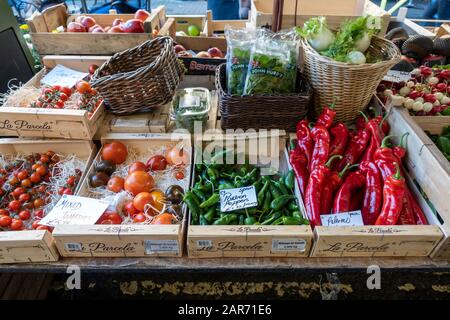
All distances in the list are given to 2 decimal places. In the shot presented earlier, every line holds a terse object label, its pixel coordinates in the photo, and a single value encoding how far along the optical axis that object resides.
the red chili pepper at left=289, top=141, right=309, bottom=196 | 1.52
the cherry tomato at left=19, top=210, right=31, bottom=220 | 1.46
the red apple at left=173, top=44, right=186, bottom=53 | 2.42
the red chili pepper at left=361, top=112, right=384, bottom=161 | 1.56
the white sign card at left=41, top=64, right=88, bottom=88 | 1.96
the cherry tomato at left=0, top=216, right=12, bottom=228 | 1.40
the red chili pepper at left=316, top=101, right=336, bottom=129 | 1.61
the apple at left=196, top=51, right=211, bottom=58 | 2.30
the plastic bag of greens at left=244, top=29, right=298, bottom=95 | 1.59
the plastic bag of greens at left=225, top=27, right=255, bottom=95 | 1.65
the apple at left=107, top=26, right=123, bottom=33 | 2.13
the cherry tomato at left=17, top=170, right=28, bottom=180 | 1.64
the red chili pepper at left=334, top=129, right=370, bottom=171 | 1.61
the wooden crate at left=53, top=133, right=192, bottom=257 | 1.20
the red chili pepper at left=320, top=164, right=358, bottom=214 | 1.42
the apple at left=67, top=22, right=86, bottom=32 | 2.16
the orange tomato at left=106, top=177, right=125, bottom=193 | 1.58
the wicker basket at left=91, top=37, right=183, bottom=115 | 1.55
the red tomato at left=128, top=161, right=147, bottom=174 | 1.65
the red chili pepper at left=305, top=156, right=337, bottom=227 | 1.36
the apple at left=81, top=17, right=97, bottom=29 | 2.29
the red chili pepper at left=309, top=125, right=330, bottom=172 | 1.56
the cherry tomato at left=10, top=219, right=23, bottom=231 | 1.40
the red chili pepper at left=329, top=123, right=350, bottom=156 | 1.62
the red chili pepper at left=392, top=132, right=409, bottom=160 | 1.50
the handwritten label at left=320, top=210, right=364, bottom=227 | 1.31
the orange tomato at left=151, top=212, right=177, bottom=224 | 1.36
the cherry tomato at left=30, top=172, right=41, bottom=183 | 1.65
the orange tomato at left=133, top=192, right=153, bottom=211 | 1.48
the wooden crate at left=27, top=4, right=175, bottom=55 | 2.04
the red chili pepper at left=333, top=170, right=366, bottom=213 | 1.39
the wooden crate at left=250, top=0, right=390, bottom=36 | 1.98
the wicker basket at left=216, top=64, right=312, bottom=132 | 1.56
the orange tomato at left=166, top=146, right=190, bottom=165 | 1.70
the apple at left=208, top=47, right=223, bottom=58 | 2.43
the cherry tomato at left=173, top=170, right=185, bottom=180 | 1.67
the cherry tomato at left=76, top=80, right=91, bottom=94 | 1.80
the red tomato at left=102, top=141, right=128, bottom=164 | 1.67
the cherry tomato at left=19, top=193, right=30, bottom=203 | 1.56
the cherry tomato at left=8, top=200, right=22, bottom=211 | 1.52
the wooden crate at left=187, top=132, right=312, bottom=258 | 1.20
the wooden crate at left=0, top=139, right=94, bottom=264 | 1.19
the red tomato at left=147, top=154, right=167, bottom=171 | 1.70
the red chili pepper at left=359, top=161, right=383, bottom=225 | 1.38
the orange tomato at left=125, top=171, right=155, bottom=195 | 1.56
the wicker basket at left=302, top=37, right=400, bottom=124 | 1.49
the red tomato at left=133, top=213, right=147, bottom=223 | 1.43
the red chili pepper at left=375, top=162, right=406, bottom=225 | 1.31
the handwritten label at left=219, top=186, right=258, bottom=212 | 1.44
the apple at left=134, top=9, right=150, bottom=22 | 2.44
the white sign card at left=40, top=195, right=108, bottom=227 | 1.34
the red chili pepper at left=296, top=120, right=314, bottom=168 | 1.62
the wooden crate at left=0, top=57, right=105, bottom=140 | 1.57
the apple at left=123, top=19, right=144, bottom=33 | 2.07
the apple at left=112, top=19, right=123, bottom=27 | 2.35
